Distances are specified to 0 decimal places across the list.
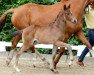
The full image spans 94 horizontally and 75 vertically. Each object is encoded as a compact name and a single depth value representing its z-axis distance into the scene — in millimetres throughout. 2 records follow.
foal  10773
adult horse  11469
